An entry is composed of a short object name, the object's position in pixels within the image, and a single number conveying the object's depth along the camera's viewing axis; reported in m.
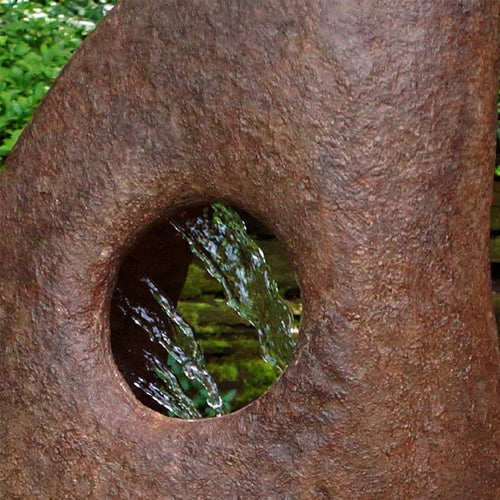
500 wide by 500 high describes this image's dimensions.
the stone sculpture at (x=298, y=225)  1.91
